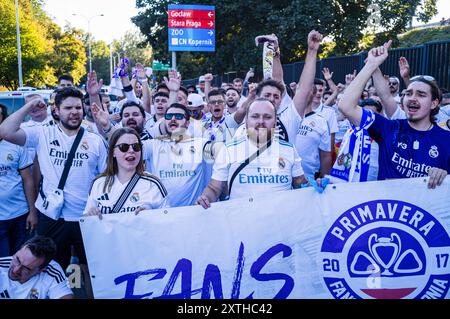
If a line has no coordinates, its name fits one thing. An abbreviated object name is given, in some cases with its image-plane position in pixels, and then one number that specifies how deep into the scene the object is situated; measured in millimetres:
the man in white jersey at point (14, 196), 4961
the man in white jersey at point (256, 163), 3768
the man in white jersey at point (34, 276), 3594
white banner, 3625
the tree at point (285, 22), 22047
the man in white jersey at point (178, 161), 4633
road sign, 21281
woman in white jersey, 3863
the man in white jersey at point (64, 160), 4426
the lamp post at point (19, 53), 33531
